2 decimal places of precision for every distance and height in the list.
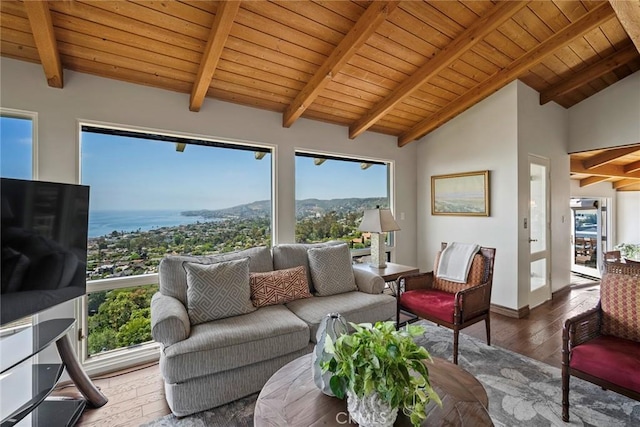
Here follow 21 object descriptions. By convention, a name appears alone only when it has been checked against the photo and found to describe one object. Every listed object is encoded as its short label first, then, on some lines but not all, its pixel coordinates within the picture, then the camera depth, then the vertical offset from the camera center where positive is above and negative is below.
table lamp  3.33 -0.14
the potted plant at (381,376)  1.03 -0.58
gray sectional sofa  1.89 -0.86
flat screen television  1.59 -0.18
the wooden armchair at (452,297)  2.56 -0.81
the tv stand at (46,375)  1.49 -0.95
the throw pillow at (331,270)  2.91 -0.56
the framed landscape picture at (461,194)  3.87 +0.30
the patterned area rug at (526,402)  1.85 -1.28
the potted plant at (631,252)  4.21 -0.54
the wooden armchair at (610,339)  1.65 -0.81
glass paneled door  3.89 -0.23
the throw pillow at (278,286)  2.57 -0.65
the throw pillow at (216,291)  2.25 -0.60
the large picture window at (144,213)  2.53 +0.02
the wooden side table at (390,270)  3.17 -0.63
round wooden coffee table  1.18 -0.83
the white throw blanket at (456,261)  2.97 -0.48
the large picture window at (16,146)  2.15 +0.52
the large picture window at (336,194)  3.70 +0.29
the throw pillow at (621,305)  1.87 -0.60
